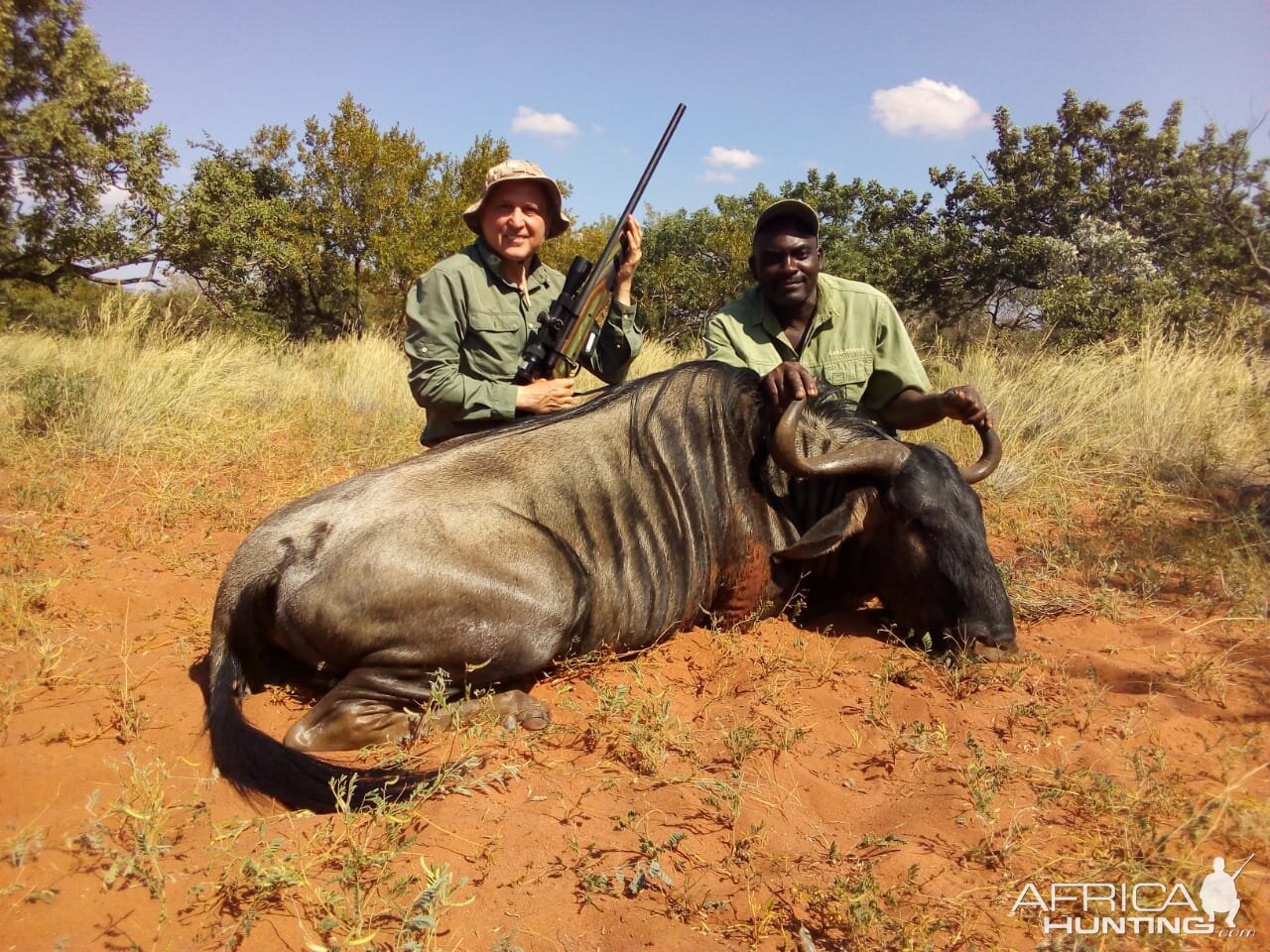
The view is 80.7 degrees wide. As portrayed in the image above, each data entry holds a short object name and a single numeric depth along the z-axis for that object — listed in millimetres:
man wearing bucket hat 4195
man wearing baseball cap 4617
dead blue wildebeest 2791
